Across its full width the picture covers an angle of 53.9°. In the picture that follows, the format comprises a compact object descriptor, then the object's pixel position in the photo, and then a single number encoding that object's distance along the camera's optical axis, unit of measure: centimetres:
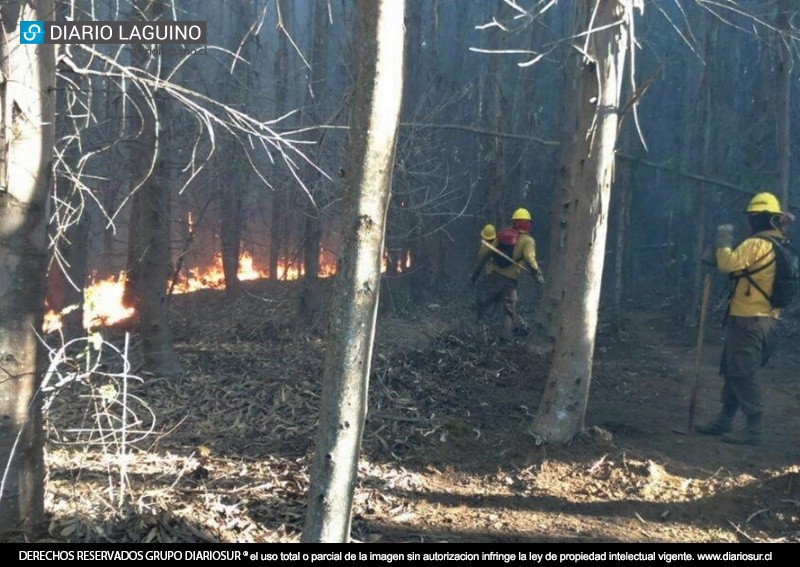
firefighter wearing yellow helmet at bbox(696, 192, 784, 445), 779
